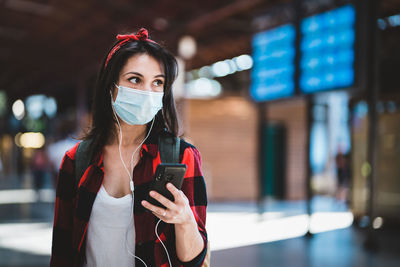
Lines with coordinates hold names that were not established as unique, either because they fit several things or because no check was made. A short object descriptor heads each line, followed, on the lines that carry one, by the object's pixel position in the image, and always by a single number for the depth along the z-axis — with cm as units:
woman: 145
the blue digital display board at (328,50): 570
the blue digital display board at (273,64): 686
